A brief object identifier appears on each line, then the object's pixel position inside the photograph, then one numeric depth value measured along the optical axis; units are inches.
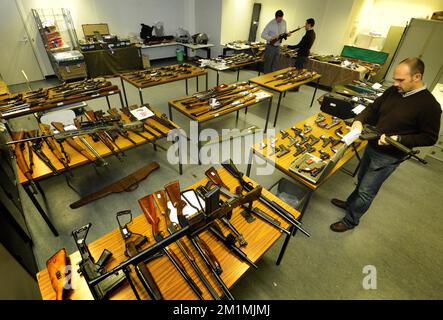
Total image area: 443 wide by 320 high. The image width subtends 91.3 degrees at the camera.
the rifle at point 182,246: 53.7
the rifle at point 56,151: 93.3
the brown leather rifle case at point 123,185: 114.9
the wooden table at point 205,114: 133.5
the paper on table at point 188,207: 66.3
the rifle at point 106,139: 103.1
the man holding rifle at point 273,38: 237.8
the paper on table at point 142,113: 126.5
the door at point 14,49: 215.8
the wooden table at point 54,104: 122.5
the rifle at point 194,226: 37.6
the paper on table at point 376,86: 176.1
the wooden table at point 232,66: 207.1
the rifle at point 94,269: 47.1
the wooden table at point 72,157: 87.0
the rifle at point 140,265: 50.5
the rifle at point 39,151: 90.6
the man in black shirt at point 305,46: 217.3
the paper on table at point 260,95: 165.3
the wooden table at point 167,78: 169.6
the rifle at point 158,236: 53.4
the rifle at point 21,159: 85.4
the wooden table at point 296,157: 88.2
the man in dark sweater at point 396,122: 72.9
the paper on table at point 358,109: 129.5
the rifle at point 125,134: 110.9
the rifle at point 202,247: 53.3
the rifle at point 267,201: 69.0
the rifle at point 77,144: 92.7
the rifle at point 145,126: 117.2
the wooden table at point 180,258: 52.1
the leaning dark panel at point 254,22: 327.6
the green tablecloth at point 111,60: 252.8
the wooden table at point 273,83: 179.4
